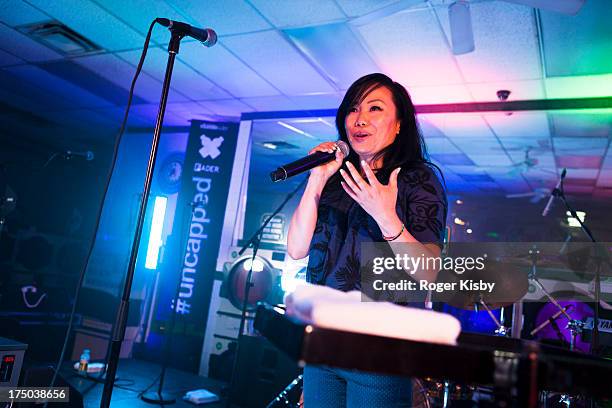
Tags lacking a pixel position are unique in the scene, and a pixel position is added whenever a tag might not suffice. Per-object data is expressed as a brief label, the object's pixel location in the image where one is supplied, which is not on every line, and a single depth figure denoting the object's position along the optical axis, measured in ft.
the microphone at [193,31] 6.28
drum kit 11.59
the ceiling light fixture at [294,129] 22.07
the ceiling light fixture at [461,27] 9.89
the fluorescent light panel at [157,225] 18.61
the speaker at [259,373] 12.84
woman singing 3.39
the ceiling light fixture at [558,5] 8.86
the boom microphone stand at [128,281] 5.07
